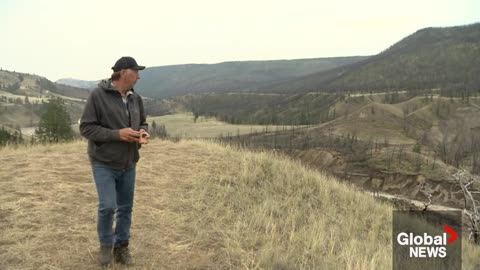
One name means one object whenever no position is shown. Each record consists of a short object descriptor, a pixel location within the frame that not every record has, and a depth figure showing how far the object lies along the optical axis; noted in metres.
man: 4.23
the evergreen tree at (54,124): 20.58
